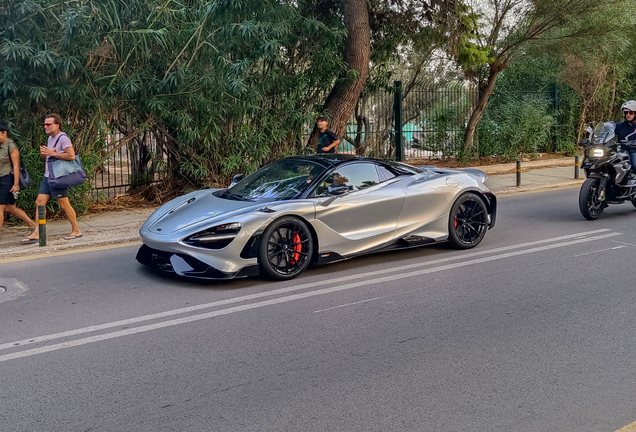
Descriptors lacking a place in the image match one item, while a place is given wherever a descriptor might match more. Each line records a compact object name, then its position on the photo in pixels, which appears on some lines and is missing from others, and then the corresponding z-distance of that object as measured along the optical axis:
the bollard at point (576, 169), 16.50
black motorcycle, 10.38
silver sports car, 6.71
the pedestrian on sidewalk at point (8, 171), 9.01
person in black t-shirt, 12.04
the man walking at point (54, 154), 8.99
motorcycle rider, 10.42
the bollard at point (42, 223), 8.85
